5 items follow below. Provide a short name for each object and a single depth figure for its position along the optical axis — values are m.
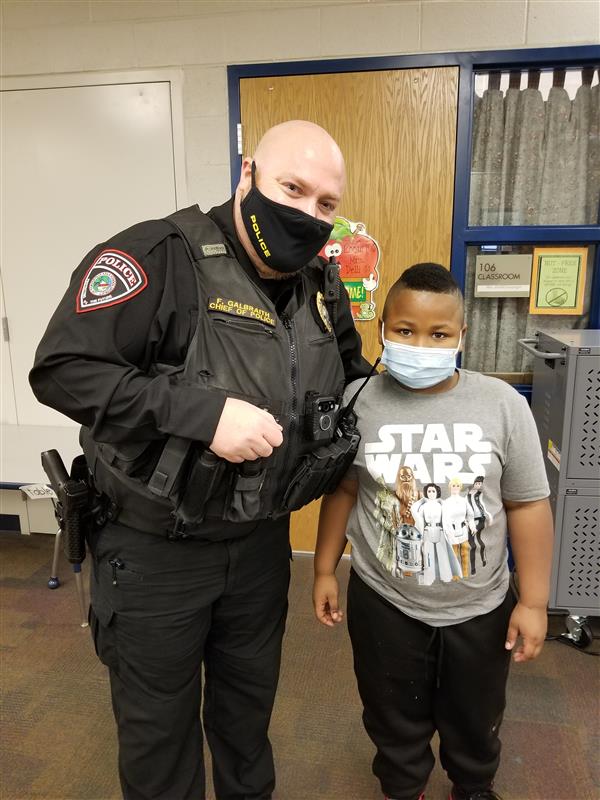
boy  1.20
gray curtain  2.52
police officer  1.02
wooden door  2.50
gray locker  2.12
